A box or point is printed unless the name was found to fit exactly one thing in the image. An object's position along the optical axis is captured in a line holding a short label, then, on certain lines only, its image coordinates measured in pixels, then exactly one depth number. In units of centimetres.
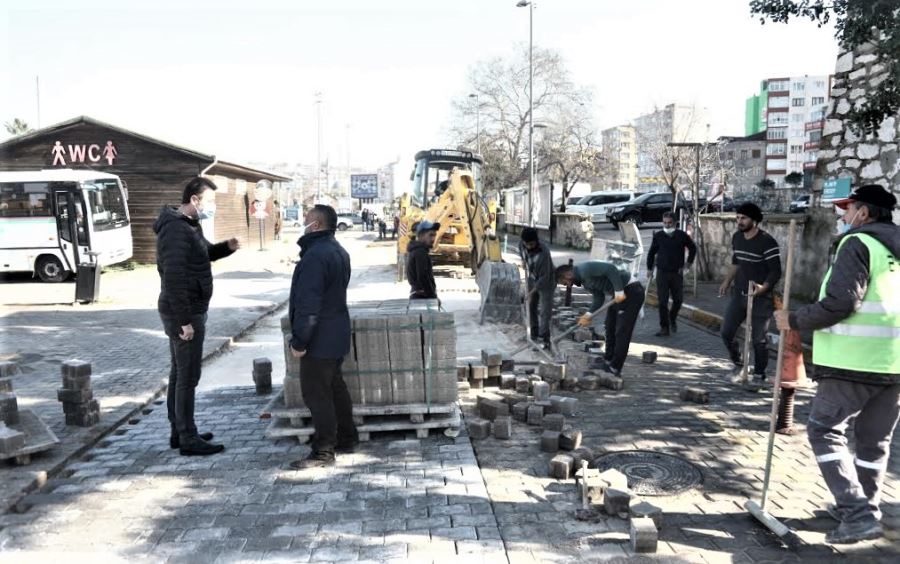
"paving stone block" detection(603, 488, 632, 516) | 407
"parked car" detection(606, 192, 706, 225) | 3166
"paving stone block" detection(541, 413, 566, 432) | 550
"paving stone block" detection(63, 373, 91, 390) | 578
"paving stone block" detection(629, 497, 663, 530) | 388
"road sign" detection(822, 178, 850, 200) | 1029
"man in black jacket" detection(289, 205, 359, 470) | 470
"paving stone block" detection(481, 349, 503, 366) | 698
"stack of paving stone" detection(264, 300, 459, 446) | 541
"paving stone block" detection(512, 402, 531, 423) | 596
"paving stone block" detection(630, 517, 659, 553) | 363
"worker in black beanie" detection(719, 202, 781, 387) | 689
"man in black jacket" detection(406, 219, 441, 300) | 794
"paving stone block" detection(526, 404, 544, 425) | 581
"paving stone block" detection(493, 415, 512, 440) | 546
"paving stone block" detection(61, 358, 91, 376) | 577
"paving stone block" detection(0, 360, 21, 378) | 661
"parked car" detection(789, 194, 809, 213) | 3603
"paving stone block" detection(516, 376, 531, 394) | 681
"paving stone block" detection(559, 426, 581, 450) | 516
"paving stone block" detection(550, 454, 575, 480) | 464
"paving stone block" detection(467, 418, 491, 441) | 550
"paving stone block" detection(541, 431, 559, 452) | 516
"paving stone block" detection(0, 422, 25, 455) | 488
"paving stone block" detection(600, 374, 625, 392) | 689
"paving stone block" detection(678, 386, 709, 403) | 637
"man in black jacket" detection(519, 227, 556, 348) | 830
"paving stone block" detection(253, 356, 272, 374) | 702
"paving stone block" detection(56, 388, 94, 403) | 582
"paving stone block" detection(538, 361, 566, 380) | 696
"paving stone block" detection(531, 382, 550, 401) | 621
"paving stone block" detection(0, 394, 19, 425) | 537
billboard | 7856
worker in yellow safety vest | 364
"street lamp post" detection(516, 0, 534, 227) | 2884
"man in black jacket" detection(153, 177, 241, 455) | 497
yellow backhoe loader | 1054
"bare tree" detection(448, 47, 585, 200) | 4341
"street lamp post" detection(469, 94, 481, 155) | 4497
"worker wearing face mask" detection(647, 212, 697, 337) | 950
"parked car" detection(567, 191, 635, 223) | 3625
